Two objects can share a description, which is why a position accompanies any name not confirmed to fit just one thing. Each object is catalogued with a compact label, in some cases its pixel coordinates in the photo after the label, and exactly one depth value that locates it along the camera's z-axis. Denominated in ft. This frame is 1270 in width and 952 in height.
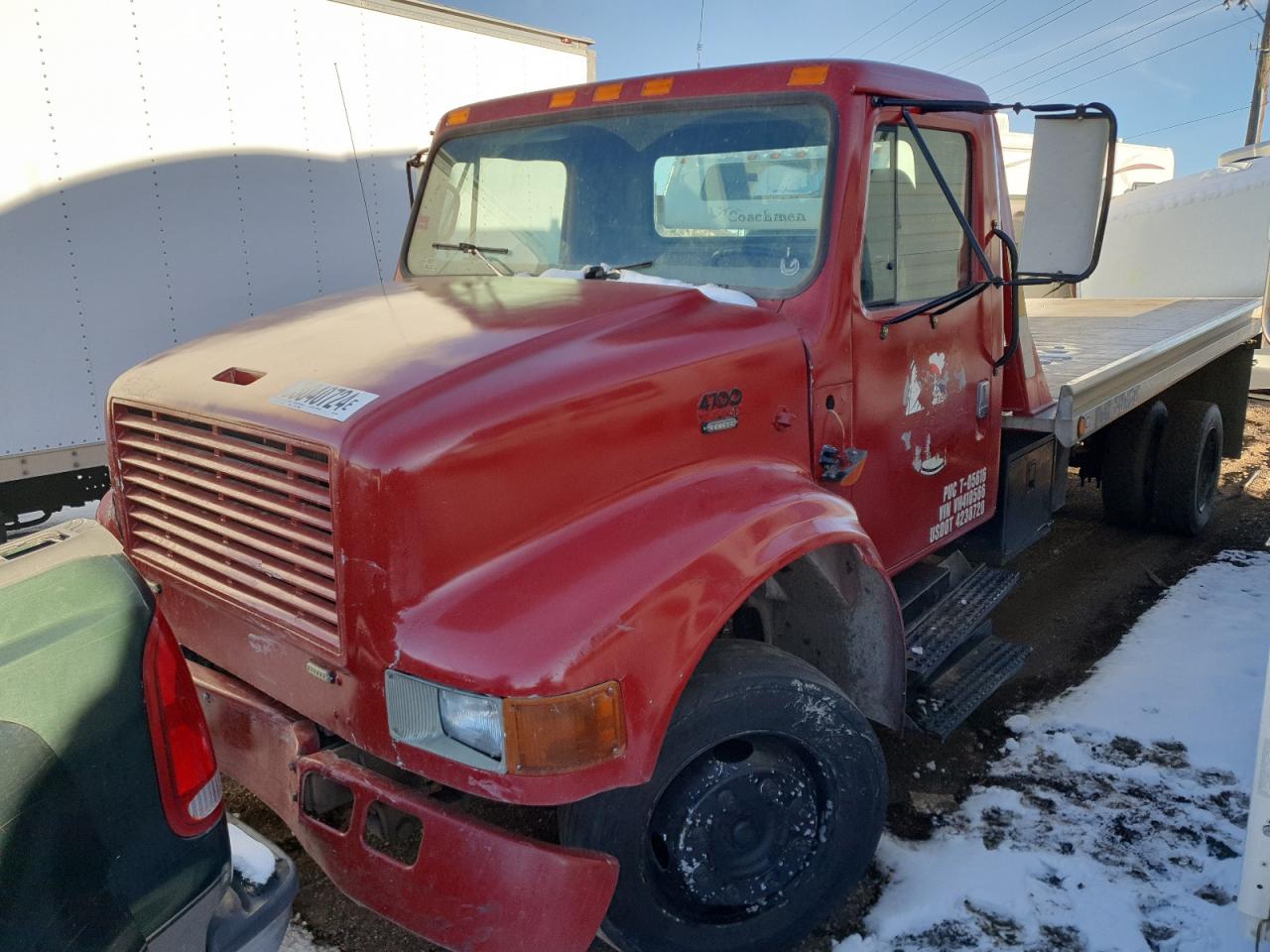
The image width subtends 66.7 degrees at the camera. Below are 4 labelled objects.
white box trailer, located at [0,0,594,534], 15.11
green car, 4.55
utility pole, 64.80
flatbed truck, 6.55
